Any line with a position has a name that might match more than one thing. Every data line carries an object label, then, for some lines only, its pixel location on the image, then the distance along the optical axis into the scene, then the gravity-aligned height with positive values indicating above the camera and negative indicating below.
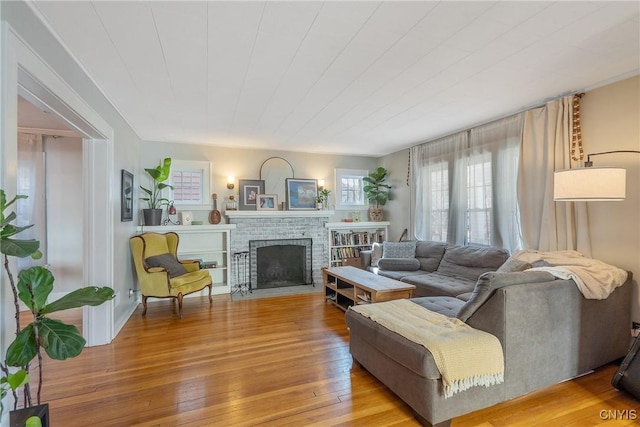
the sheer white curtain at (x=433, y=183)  4.58 +0.53
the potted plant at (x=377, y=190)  5.82 +0.52
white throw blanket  2.23 -0.45
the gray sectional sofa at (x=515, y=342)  1.80 -0.87
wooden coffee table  3.25 -0.81
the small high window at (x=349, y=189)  6.00 +0.56
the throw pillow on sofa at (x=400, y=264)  4.36 -0.68
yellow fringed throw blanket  1.73 -0.79
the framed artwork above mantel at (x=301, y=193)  5.55 +0.45
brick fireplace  5.13 -0.23
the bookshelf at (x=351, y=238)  5.70 -0.41
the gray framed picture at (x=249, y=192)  5.29 +0.45
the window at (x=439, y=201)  4.68 +0.24
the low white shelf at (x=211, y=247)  4.83 -0.46
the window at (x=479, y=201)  4.01 +0.19
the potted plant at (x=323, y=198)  5.71 +0.36
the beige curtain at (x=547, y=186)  2.99 +0.31
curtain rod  3.01 +1.19
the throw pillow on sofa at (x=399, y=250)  4.62 -0.51
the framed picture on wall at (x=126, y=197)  3.53 +0.28
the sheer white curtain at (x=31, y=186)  4.02 +0.47
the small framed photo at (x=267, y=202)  5.32 +0.28
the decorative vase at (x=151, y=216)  4.41 +0.05
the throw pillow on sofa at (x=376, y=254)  4.87 -0.60
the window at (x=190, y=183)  4.96 +0.59
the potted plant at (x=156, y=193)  4.42 +0.40
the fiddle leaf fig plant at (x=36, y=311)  1.20 -0.37
